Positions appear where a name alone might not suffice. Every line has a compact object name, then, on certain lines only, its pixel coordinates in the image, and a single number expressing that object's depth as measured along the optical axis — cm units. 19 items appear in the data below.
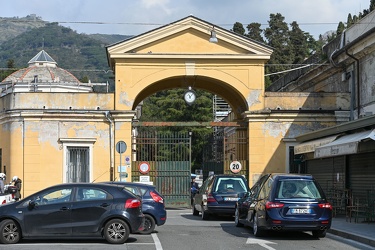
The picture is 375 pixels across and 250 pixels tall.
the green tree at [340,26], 6755
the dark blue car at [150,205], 2055
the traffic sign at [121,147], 3305
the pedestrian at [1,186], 2679
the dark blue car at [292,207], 1839
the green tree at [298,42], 8506
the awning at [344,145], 2333
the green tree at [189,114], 6881
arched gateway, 3500
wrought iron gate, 3531
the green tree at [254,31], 8569
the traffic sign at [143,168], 3466
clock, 3603
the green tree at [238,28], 7856
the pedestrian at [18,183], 3234
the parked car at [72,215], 1731
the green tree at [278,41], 8125
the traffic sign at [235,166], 3491
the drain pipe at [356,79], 3311
